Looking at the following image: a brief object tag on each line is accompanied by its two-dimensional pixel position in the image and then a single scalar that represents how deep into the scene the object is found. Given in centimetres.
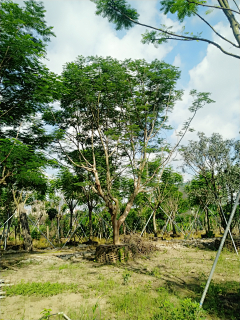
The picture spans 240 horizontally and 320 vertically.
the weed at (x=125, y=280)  604
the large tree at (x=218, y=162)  1178
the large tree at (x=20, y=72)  577
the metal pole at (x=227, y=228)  284
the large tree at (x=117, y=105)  937
